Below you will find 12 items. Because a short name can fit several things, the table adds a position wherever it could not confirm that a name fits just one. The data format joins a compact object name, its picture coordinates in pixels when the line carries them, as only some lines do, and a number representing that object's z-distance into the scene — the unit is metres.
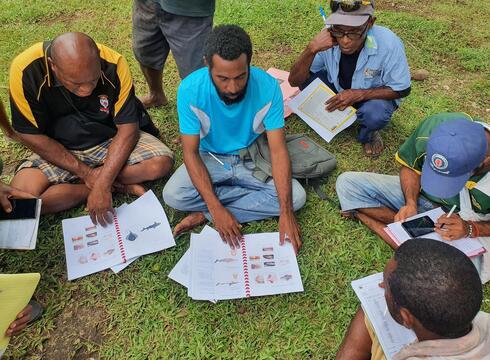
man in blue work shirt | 3.15
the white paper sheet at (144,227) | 2.84
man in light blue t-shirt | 2.52
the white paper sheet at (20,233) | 2.59
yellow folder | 2.10
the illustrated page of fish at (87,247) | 2.76
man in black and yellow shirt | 2.68
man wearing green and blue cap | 2.25
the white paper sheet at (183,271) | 2.70
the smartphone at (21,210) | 2.66
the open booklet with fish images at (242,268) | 2.61
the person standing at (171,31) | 2.99
